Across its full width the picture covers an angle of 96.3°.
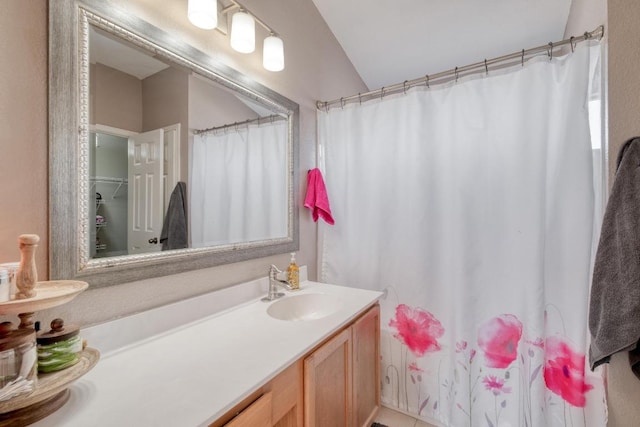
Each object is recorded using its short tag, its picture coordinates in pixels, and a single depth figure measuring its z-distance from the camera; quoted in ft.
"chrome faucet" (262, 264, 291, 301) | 4.93
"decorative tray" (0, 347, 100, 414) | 1.92
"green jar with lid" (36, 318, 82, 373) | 2.24
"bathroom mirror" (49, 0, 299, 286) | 2.84
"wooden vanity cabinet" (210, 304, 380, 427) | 2.68
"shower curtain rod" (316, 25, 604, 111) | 4.21
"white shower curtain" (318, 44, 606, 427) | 4.33
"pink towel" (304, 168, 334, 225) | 6.15
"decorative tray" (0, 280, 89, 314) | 2.03
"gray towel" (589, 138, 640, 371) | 3.39
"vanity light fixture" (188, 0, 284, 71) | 3.84
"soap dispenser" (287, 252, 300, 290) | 5.46
